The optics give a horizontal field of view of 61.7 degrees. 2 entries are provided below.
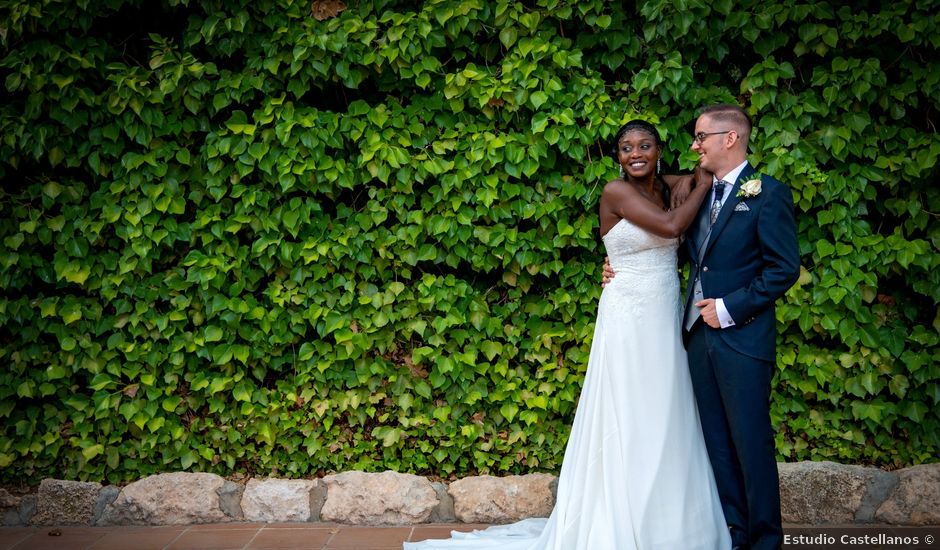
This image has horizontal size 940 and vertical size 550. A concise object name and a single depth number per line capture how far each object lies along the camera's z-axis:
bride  3.69
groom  3.40
